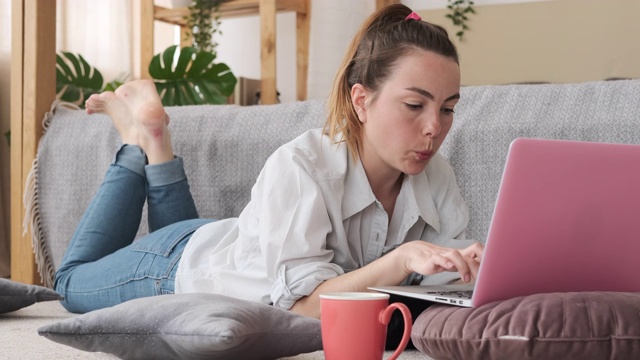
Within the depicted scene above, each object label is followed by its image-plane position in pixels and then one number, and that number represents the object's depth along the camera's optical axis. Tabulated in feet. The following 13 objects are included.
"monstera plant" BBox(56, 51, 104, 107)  11.30
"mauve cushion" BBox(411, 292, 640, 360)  2.97
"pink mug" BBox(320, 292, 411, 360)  3.10
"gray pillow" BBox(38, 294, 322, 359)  3.33
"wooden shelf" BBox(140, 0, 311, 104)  12.60
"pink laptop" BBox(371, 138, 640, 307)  2.97
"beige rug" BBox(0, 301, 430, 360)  3.99
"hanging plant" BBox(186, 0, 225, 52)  13.41
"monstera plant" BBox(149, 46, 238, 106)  10.93
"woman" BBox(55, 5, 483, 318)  4.32
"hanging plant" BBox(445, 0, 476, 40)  13.51
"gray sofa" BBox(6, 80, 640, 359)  5.70
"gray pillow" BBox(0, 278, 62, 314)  5.58
